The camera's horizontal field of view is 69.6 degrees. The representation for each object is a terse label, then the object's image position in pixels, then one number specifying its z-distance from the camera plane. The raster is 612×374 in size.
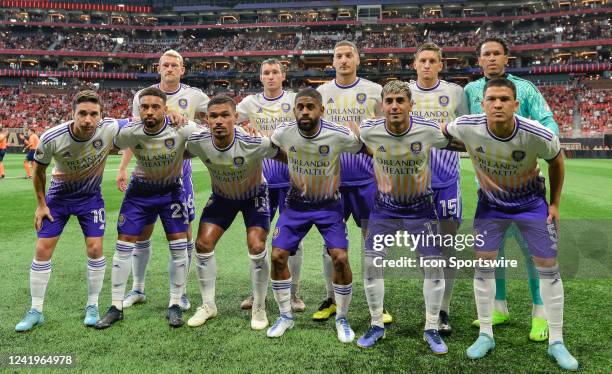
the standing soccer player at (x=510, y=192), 3.57
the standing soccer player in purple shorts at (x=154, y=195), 4.50
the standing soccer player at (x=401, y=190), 3.90
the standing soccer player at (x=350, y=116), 4.70
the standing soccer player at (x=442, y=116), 4.46
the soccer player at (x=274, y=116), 4.98
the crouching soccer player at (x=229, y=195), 4.34
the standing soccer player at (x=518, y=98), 4.23
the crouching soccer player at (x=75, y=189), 4.29
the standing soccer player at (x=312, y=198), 4.12
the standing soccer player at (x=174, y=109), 5.00
